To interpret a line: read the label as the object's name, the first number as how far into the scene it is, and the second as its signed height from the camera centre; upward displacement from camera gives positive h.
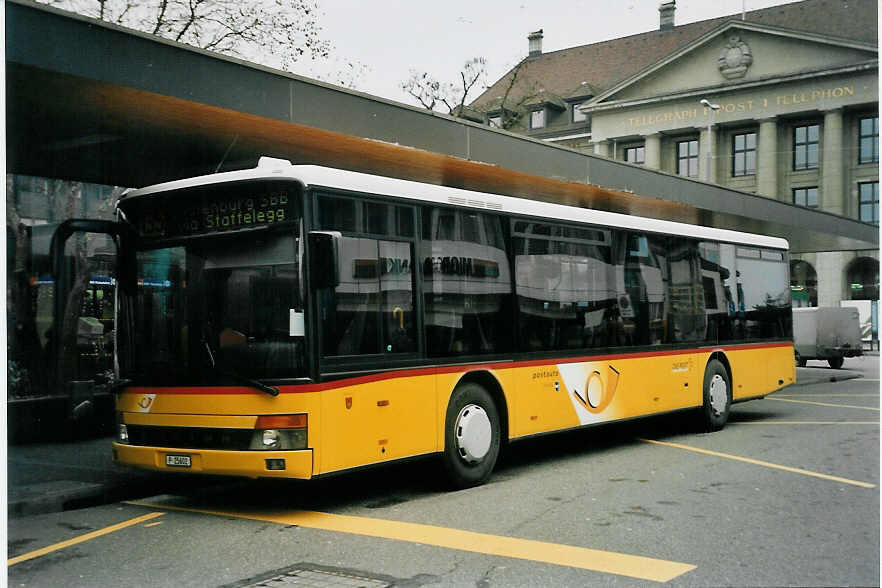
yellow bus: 7.86 -0.24
